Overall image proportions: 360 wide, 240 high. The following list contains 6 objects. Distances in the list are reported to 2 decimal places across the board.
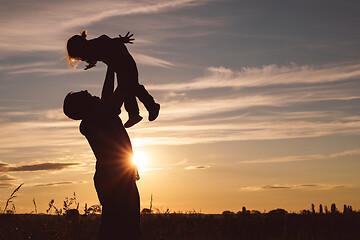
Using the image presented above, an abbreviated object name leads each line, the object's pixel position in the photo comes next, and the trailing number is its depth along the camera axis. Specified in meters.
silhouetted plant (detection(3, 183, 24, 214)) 8.87
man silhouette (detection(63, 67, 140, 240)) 6.19
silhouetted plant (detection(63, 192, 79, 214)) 9.11
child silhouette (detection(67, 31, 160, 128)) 6.43
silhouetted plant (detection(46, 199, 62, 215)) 9.31
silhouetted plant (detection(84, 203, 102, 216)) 8.69
